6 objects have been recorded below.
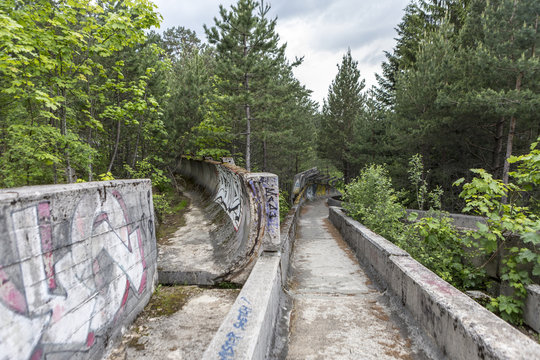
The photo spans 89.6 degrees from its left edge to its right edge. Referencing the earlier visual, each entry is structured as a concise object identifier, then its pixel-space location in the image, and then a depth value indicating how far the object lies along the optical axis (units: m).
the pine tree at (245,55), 12.35
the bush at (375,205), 7.46
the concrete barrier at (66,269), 1.92
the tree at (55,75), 5.15
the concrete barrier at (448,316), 2.06
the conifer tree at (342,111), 25.44
